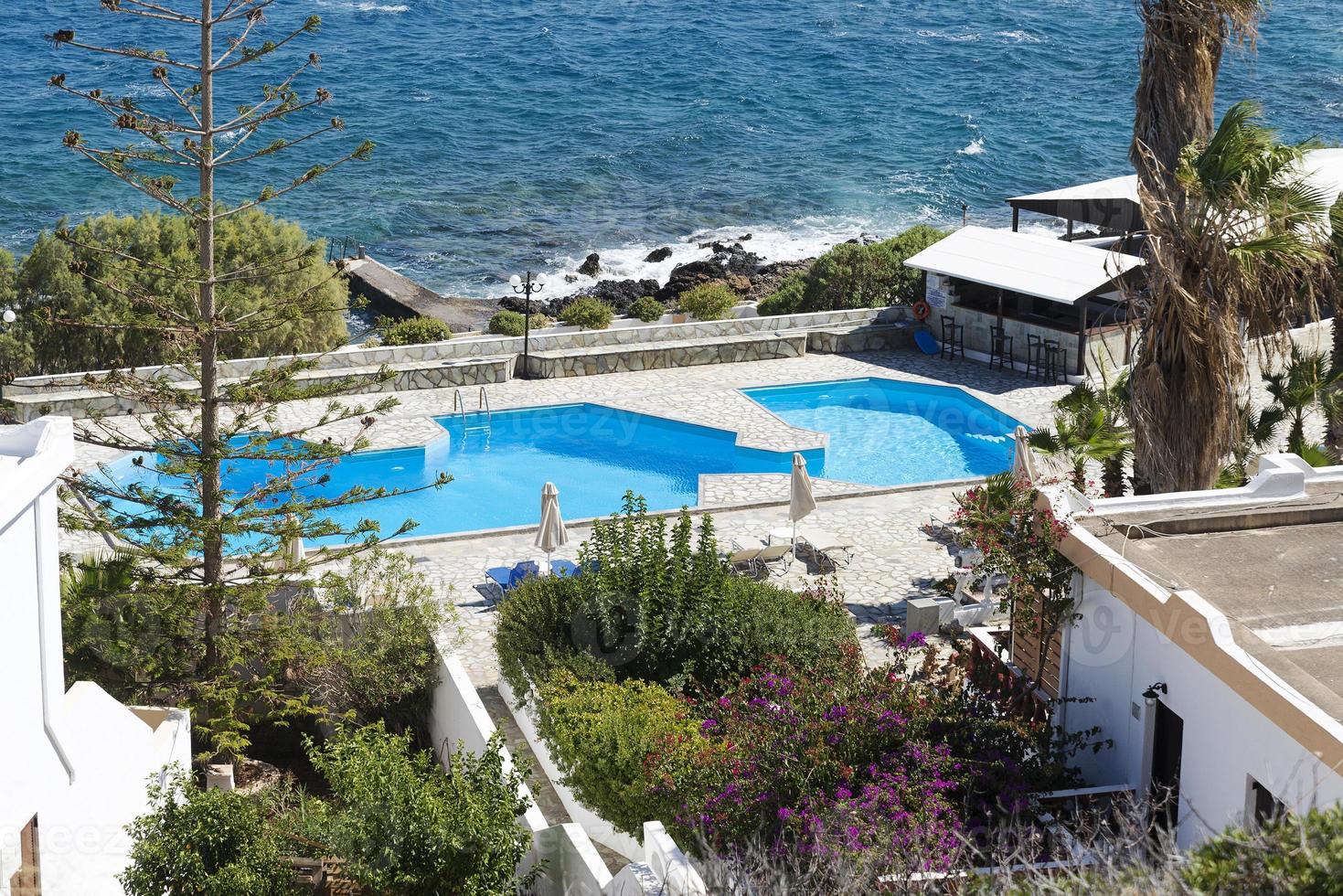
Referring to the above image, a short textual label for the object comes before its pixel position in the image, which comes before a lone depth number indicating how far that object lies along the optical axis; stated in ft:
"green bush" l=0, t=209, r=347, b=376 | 87.45
